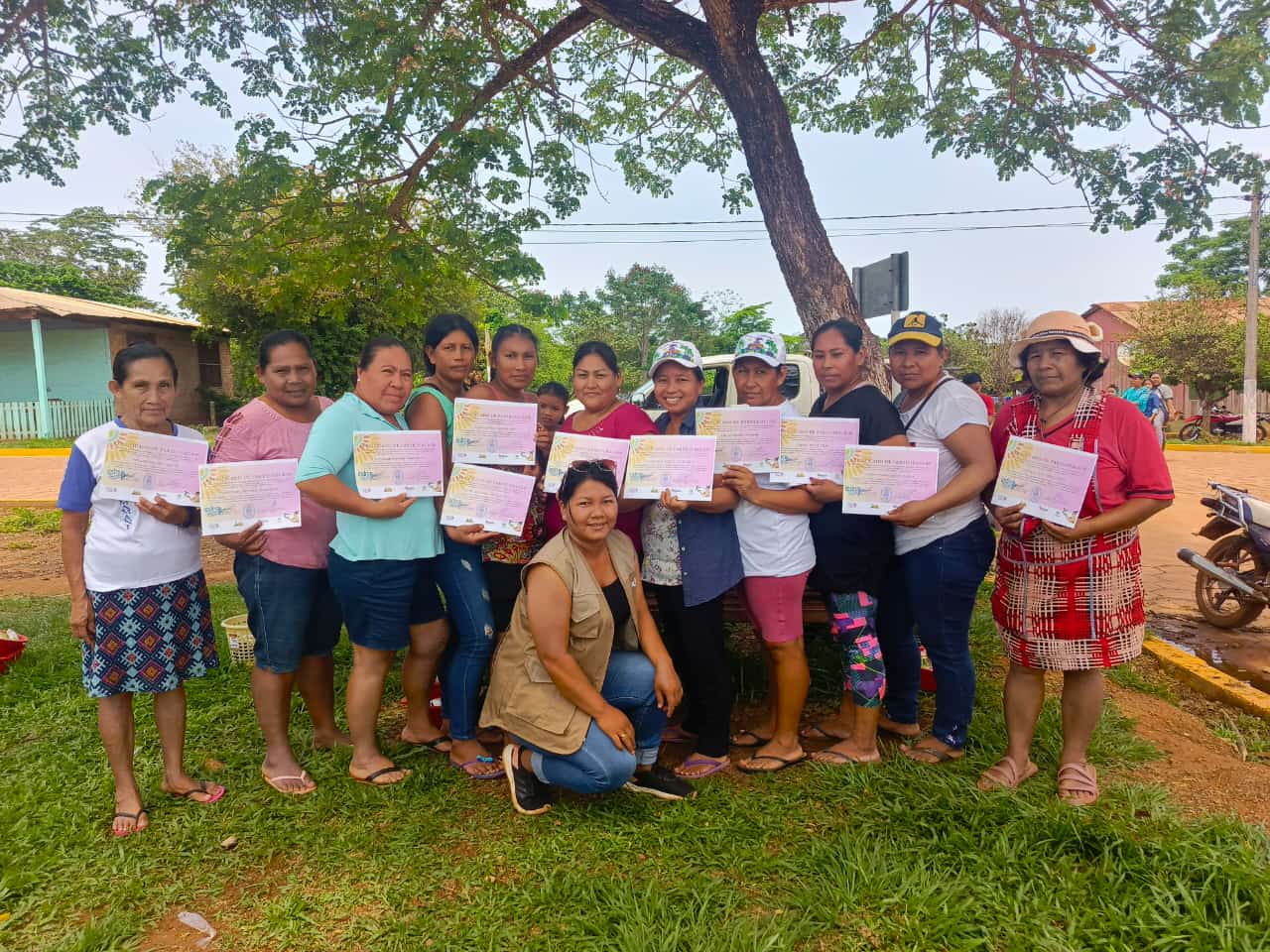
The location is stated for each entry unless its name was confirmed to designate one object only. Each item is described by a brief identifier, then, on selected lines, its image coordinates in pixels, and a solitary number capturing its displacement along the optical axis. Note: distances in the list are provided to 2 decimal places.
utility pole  18.75
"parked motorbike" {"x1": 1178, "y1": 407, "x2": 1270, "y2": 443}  21.03
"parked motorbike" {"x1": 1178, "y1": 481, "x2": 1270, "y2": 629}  5.12
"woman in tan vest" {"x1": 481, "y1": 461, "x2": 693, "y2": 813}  2.72
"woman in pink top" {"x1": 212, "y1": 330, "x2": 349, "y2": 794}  2.89
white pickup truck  7.70
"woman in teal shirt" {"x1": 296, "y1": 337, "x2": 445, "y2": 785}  2.79
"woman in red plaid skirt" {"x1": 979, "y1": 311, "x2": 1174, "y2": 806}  2.65
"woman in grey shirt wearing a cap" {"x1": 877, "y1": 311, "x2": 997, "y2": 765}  2.89
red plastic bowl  4.48
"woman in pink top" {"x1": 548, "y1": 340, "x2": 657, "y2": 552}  3.06
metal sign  5.10
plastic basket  4.52
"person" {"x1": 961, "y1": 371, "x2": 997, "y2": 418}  8.16
